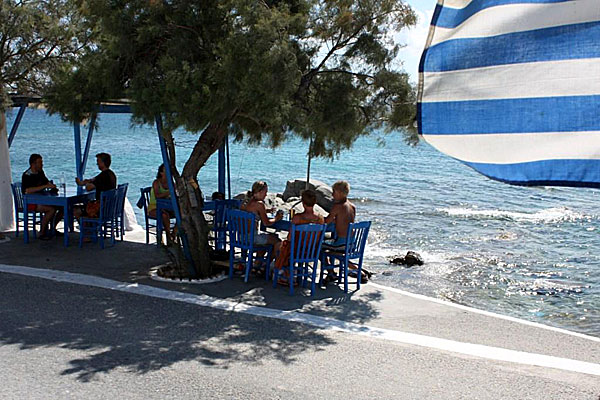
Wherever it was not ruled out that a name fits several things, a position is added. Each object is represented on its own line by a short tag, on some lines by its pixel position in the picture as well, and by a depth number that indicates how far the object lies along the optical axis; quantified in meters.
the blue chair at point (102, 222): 11.05
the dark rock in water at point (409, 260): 15.33
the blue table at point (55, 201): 11.02
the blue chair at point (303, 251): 8.79
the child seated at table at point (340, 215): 9.32
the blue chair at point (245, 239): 9.18
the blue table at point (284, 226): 9.47
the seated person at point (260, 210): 9.40
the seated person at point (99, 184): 11.27
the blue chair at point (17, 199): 11.80
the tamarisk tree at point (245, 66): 7.95
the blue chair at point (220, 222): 10.84
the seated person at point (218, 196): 11.75
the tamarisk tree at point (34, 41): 9.90
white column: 11.83
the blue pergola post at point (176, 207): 9.30
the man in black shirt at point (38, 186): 11.31
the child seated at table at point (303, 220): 9.10
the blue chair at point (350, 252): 9.20
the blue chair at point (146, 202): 11.82
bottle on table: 11.70
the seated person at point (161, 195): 11.12
